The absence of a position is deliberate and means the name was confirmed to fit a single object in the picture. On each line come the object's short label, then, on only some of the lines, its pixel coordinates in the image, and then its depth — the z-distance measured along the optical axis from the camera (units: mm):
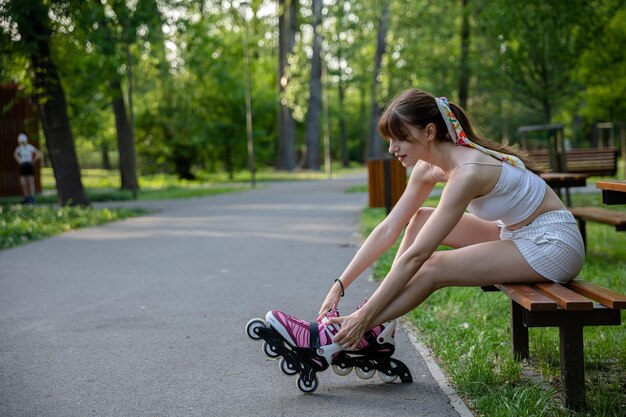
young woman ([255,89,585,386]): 3742
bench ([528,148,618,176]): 13547
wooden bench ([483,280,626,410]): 3412
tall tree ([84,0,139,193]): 15102
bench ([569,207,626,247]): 6984
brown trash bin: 11867
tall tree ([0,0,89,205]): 14578
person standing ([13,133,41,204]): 20219
